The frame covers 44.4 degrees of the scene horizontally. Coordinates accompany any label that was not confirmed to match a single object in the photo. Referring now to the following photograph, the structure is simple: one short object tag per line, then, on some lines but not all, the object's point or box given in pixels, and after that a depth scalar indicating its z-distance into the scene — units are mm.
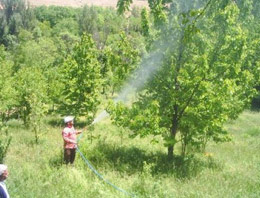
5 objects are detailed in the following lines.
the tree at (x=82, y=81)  20453
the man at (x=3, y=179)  4988
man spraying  9695
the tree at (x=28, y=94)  13438
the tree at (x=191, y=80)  9672
